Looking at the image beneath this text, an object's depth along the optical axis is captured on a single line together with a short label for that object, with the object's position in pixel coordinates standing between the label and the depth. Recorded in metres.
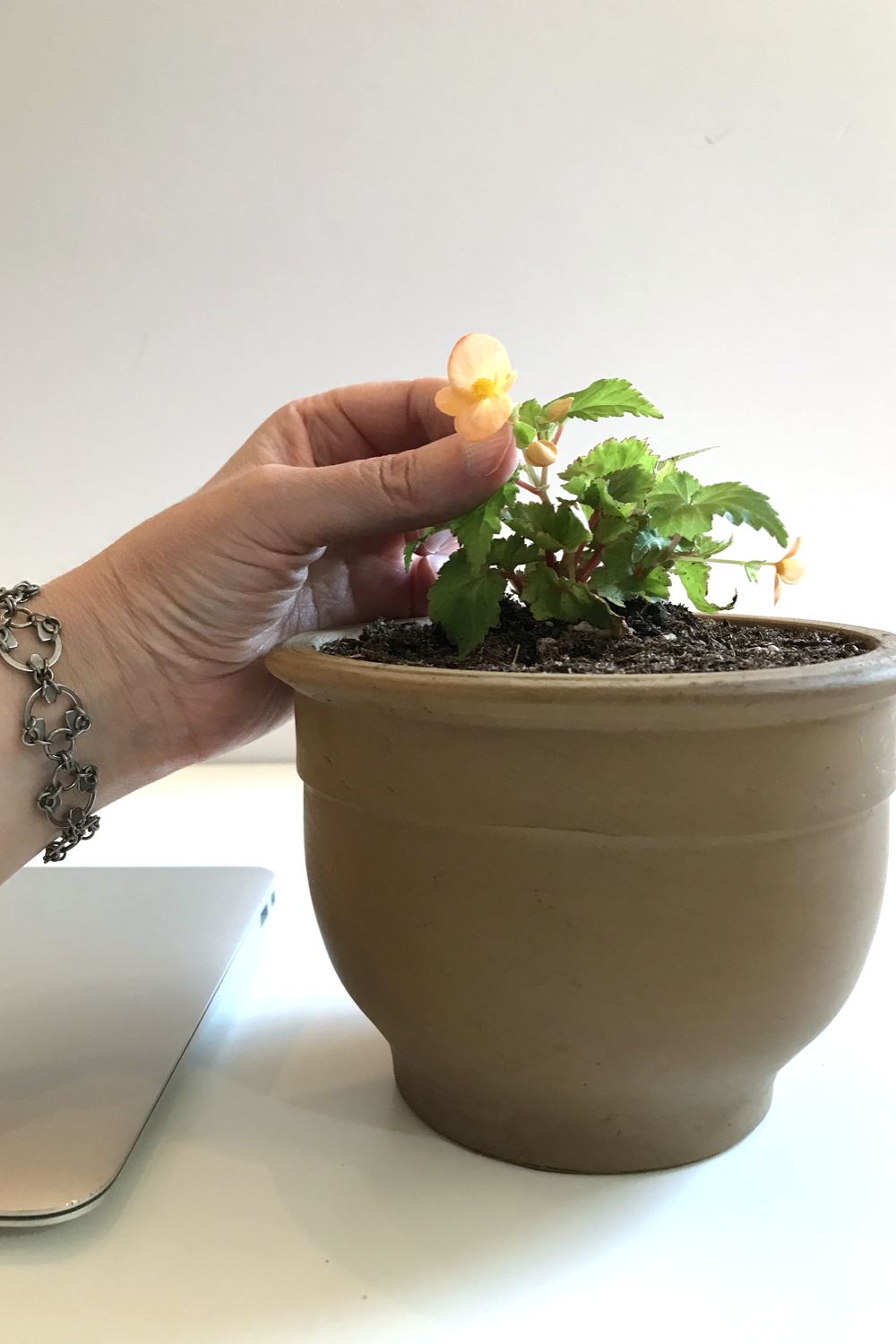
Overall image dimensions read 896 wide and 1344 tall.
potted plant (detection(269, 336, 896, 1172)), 0.48
